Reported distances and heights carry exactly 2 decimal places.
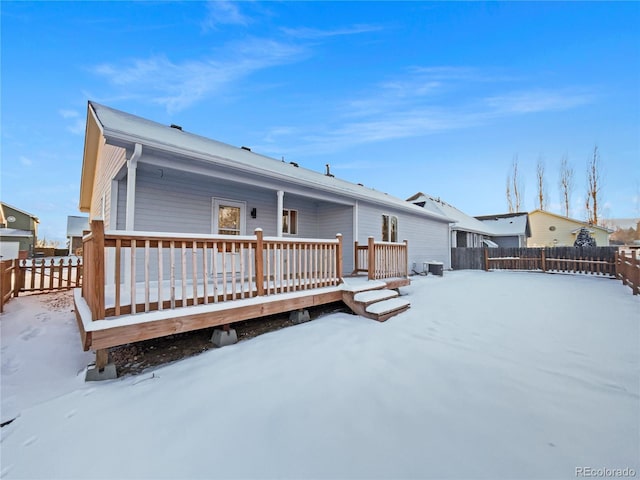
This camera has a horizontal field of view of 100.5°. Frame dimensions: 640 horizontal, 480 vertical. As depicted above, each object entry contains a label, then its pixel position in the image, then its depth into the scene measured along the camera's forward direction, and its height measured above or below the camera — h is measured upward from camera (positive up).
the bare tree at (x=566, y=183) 30.50 +7.60
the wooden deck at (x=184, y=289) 2.94 -0.66
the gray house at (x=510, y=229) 22.23 +1.72
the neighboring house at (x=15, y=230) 22.65 +1.96
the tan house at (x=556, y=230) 25.53 +1.79
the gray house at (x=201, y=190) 4.72 +1.50
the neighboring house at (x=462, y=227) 16.23 +1.49
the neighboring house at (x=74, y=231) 28.77 +2.28
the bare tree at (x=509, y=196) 33.88 +6.68
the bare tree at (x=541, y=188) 32.31 +7.38
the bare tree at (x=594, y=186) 26.14 +6.22
